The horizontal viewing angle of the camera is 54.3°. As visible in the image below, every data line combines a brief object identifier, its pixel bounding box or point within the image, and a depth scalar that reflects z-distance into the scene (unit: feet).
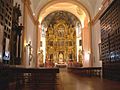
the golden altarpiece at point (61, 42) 67.89
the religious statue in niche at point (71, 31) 68.75
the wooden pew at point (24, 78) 10.35
